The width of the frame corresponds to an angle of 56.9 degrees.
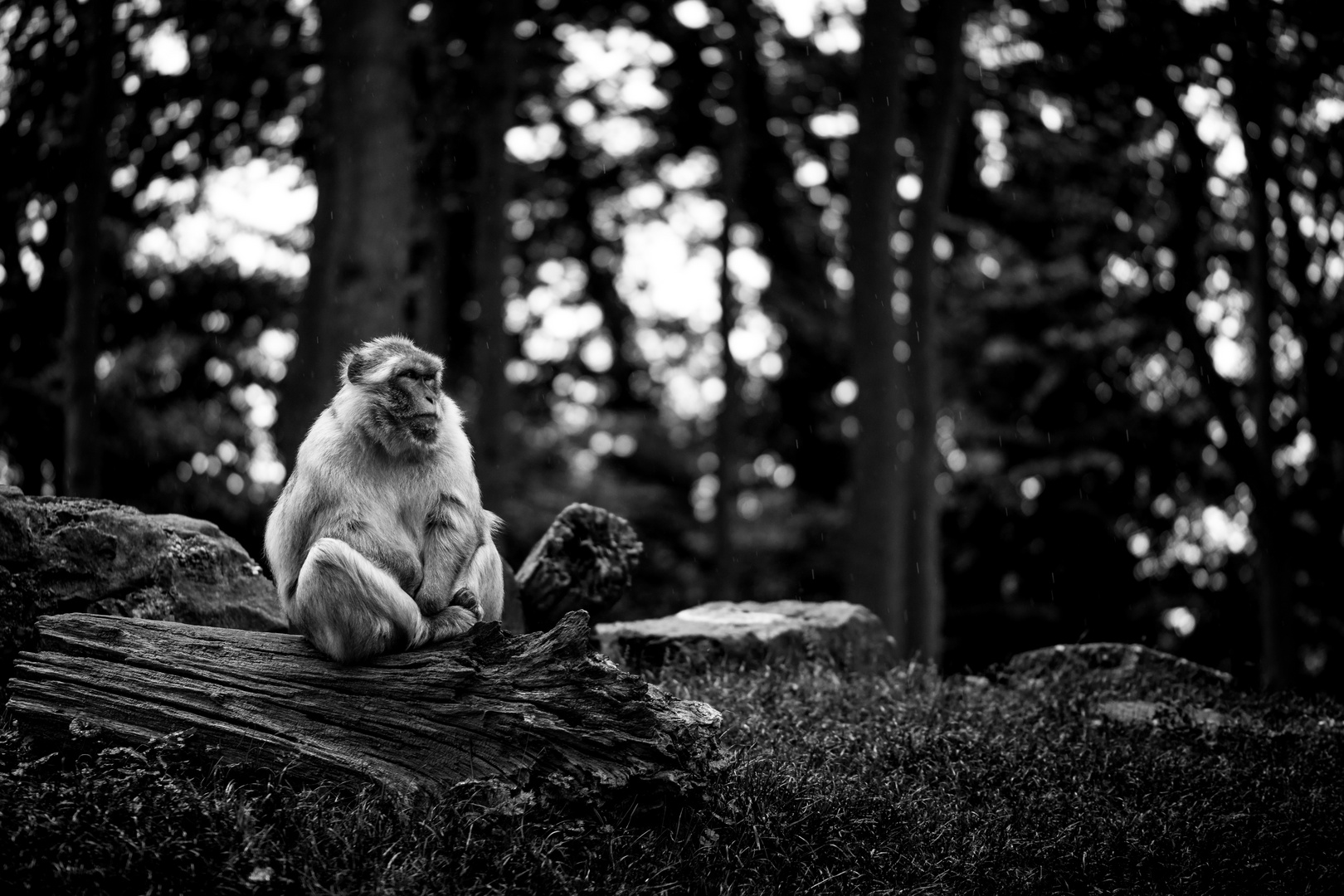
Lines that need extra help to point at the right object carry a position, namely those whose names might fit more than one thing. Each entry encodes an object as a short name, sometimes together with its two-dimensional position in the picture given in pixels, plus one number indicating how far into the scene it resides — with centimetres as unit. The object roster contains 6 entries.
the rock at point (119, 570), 666
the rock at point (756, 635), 910
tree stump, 850
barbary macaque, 568
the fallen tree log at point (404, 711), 550
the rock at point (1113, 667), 926
